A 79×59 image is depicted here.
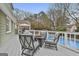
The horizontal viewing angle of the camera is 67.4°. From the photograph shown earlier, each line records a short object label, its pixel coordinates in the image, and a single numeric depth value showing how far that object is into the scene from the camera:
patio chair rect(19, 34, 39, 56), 1.36
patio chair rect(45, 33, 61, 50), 2.28
